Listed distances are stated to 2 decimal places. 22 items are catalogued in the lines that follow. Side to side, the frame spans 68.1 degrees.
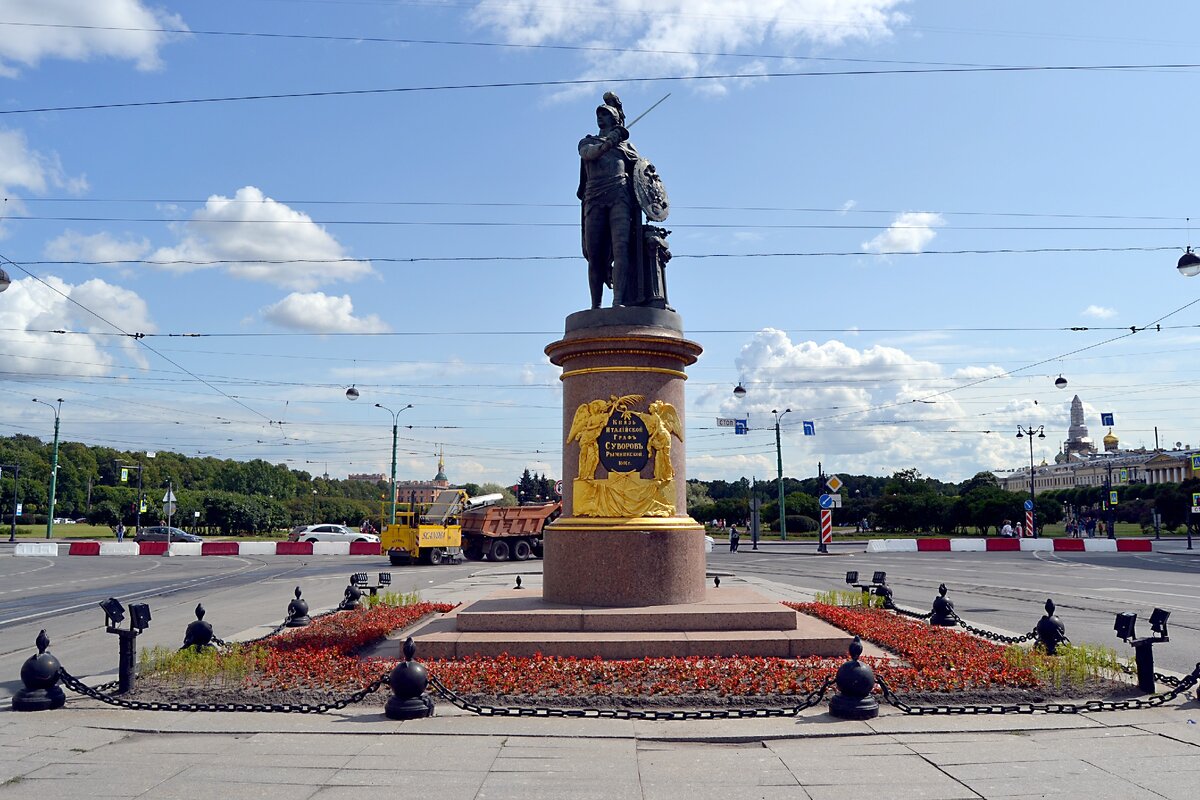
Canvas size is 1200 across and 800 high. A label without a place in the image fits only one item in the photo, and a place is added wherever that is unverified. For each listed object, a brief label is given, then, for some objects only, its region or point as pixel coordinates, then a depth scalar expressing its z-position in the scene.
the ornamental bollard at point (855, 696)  7.50
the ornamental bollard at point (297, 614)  13.83
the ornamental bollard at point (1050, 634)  10.04
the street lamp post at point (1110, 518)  54.07
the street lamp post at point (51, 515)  51.49
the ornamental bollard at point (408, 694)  7.53
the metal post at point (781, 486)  52.44
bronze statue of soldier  12.66
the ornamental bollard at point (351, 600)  15.59
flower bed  8.12
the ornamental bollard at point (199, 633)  10.12
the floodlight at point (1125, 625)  8.46
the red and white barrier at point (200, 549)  43.72
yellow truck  34.66
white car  51.80
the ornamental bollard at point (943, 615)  13.02
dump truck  36.97
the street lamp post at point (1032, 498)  50.01
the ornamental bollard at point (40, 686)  8.03
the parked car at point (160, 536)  52.97
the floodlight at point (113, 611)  8.82
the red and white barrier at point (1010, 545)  42.84
